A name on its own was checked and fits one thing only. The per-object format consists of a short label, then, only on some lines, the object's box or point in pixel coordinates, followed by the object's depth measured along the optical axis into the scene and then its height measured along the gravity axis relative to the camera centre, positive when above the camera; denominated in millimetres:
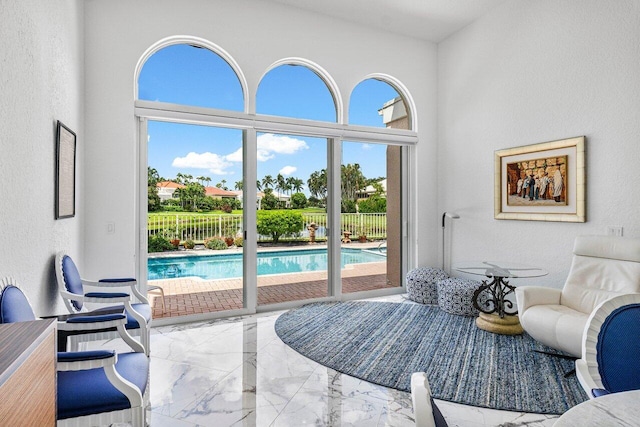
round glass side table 3658 -885
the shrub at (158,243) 4039 -331
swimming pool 4172 -623
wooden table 912 -446
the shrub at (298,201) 4793 +155
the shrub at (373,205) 5301 +112
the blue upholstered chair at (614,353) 1449 -573
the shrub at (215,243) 4332 -353
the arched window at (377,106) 5172 +1534
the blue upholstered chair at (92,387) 1506 -753
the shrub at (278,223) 4582 -130
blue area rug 2504 -1215
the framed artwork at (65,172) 2682 +323
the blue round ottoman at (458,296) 4344 -998
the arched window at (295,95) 4578 +1514
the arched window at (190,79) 4051 +1520
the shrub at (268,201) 4570 +148
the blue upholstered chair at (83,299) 2578 -611
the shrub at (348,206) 5086 +92
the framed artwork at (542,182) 3779 +339
